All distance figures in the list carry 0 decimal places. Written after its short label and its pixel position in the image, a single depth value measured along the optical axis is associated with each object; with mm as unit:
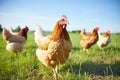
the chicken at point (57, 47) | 1184
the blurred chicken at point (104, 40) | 1846
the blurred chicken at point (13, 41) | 1724
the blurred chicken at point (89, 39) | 1940
